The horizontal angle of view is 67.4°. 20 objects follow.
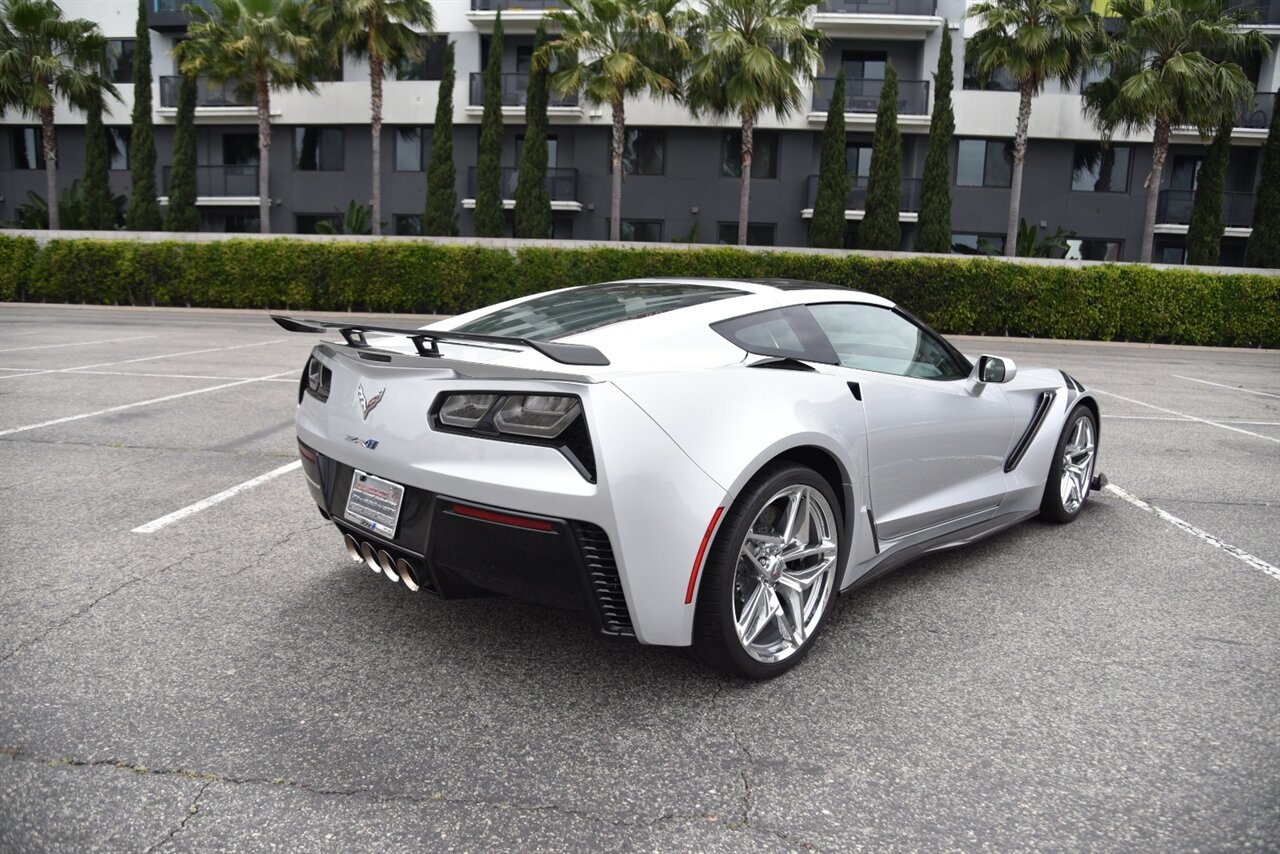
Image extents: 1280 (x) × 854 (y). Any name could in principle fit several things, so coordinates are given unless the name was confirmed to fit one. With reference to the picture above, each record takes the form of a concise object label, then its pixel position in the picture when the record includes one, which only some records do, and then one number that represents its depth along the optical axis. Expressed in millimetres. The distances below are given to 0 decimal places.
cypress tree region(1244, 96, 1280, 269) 27422
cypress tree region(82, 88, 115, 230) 33188
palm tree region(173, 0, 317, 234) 29078
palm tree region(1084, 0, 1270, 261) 25188
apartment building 31875
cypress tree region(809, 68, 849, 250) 30266
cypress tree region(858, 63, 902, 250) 29859
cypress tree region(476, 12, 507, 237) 31047
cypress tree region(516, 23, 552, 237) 30630
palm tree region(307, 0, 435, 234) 29000
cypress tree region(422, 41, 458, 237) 30922
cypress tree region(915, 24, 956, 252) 29391
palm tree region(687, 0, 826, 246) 26547
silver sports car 2791
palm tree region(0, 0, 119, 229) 29766
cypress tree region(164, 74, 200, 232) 33062
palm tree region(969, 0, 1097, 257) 25922
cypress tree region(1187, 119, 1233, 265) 29516
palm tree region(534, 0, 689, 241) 26719
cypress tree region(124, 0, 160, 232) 32812
